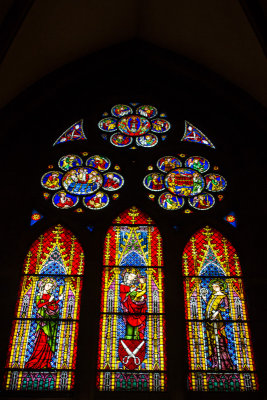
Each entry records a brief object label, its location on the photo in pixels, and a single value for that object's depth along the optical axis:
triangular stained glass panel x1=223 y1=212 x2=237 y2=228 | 8.93
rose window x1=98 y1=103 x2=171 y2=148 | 10.17
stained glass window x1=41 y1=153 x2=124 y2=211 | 9.20
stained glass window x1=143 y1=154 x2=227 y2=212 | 9.23
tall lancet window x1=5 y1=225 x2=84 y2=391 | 7.40
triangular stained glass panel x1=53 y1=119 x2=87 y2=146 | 10.11
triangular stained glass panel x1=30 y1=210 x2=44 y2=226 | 8.85
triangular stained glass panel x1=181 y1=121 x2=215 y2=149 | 10.15
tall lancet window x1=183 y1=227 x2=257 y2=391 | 7.44
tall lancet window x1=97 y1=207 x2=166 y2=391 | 7.42
